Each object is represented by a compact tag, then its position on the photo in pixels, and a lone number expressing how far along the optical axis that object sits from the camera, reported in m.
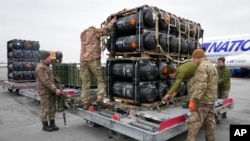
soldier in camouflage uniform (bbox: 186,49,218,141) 3.95
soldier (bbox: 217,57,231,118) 6.41
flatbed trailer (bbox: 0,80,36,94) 10.28
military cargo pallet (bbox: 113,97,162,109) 5.04
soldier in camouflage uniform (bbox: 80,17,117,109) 5.34
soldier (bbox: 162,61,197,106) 4.18
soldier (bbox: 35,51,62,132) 5.34
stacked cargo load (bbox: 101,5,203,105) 4.99
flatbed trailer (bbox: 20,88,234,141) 3.79
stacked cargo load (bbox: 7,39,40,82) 11.20
